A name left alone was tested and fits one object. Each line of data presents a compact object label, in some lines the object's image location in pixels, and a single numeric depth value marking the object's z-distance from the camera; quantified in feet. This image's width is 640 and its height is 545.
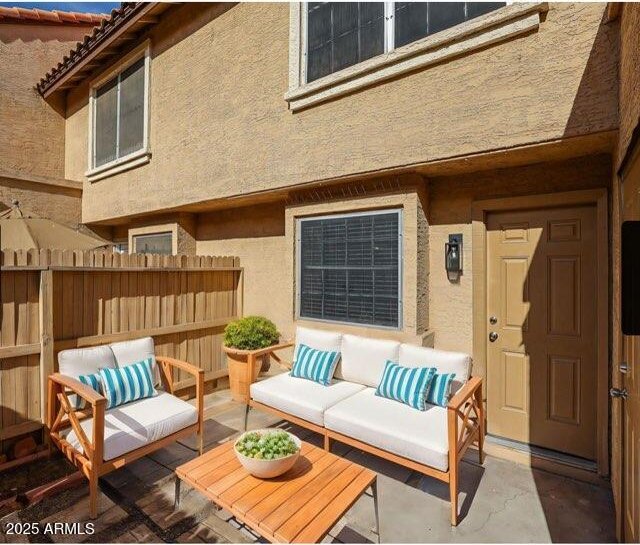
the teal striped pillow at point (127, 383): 13.51
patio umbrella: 16.80
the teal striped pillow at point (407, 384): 13.19
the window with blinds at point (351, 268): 16.43
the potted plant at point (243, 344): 19.77
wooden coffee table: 8.07
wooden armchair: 11.03
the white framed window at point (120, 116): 25.58
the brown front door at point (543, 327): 13.43
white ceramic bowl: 9.39
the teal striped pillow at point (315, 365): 16.01
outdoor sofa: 10.99
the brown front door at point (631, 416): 7.59
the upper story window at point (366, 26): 13.75
